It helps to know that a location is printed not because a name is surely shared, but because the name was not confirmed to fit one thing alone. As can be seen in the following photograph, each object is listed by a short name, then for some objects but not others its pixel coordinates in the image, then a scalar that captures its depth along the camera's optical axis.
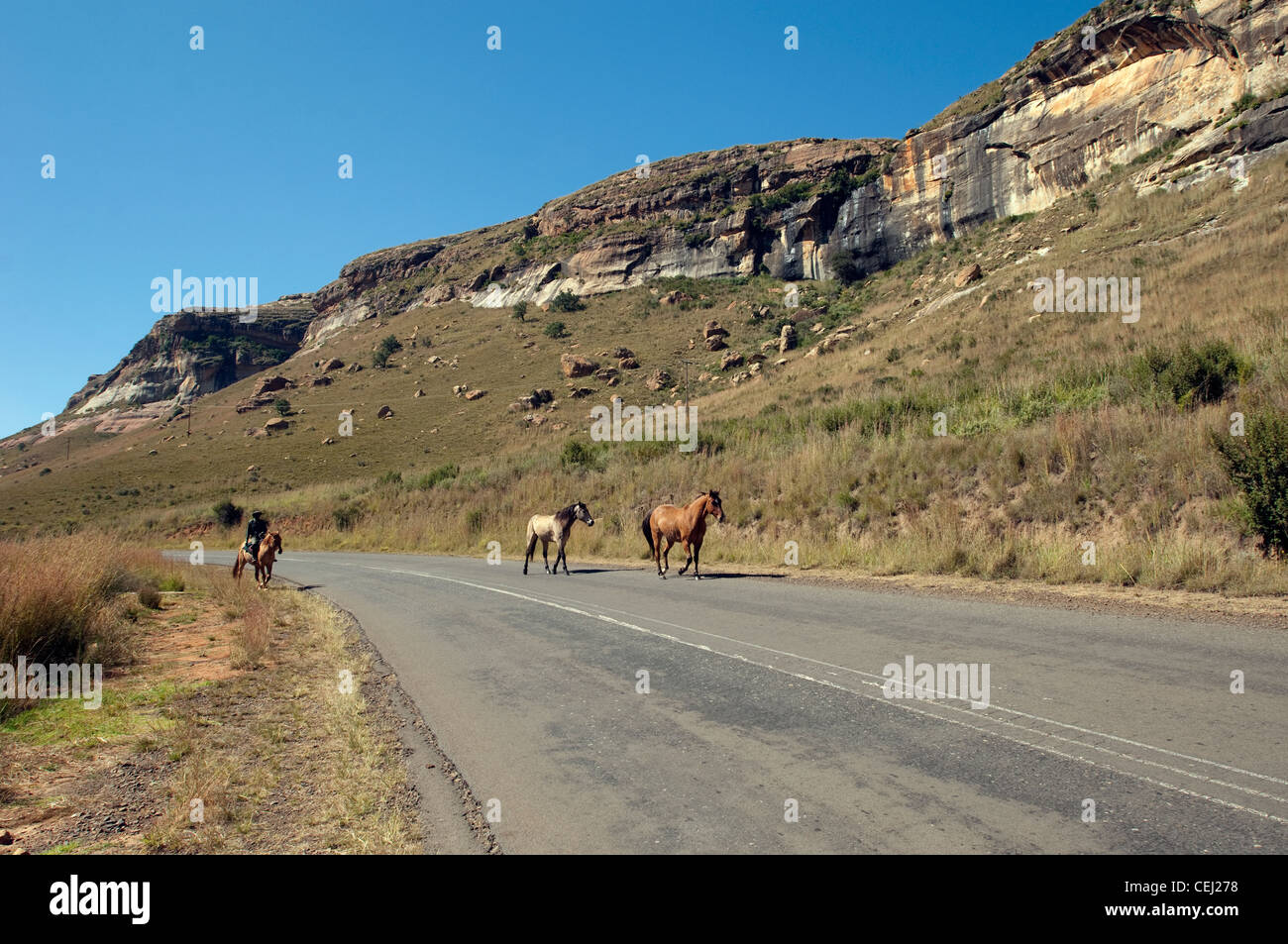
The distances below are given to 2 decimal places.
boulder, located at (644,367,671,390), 63.94
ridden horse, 17.39
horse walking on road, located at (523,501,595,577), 18.17
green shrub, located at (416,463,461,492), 37.19
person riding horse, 17.45
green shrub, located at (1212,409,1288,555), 9.01
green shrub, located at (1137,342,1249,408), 12.97
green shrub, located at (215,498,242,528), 45.03
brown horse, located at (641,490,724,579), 14.99
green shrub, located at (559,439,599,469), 29.21
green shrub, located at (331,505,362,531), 38.25
